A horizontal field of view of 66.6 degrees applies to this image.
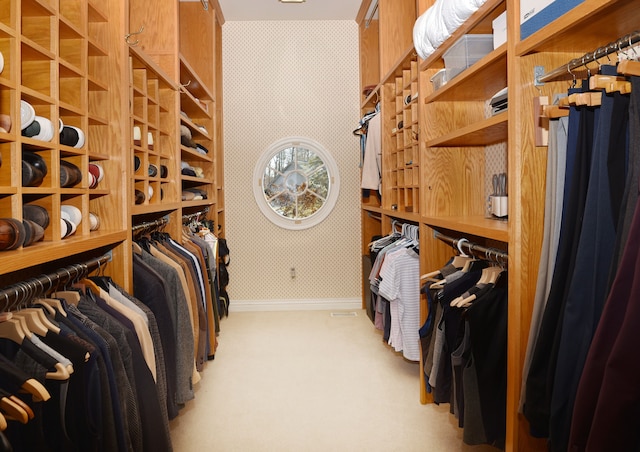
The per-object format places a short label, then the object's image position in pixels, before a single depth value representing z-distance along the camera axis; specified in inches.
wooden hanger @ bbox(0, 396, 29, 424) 42.9
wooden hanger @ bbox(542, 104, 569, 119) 55.0
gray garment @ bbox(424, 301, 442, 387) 90.0
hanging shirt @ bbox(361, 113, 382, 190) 159.0
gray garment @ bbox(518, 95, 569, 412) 55.8
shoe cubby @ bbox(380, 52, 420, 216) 118.5
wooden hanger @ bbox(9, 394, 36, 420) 43.8
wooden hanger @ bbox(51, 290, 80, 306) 67.2
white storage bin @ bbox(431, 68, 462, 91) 92.4
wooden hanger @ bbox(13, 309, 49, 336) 55.8
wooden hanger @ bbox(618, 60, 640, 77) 42.6
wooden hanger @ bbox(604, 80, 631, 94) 45.4
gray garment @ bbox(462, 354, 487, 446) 71.6
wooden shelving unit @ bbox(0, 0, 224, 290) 56.4
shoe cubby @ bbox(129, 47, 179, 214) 94.7
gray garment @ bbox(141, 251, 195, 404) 89.2
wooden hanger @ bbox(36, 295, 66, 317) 60.9
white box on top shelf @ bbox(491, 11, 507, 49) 74.3
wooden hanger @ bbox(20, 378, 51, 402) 45.8
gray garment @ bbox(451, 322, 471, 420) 74.7
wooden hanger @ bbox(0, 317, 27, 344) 52.2
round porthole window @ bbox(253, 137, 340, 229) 198.8
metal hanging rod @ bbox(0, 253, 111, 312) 58.2
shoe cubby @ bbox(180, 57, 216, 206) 130.9
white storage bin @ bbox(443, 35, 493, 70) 85.8
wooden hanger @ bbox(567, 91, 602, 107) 48.5
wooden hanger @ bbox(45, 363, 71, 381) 50.3
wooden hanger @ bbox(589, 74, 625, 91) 46.2
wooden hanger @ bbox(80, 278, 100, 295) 73.4
